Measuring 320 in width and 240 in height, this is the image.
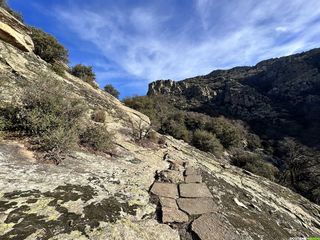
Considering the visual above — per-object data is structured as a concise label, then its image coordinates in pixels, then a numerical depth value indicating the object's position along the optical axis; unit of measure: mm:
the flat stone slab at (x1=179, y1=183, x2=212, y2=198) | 4555
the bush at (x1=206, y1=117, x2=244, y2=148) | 24469
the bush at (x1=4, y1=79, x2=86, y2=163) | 4806
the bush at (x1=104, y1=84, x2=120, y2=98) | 28547
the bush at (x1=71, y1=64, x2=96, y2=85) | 15145
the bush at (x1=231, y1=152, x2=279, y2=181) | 16505
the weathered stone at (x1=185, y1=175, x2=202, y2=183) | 5343
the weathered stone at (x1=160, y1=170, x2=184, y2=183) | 5066
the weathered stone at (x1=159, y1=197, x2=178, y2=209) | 3875
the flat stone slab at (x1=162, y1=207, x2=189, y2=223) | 3454
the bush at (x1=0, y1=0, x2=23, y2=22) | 13036
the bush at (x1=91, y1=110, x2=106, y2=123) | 7449
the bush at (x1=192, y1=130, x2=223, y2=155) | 17328
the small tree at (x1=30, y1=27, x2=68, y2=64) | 11875
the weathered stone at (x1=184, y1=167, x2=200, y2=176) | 5892
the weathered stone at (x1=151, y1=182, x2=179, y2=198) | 4328
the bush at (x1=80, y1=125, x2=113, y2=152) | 5797
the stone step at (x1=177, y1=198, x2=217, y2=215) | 3895
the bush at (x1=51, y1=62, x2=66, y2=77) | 10426
